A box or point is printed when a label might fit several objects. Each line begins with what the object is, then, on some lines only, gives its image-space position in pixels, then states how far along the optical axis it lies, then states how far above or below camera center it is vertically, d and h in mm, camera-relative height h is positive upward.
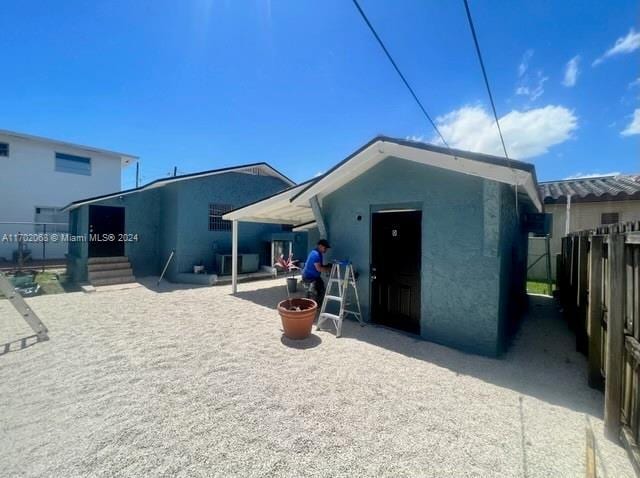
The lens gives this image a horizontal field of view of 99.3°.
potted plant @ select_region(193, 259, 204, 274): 11426 -1197
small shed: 4527 +192
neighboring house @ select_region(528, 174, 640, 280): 10320 +1538
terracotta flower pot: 5113 -1522
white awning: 7445 +986
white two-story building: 14828 +3452
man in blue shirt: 6430 -681
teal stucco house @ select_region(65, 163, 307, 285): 11085 +330
